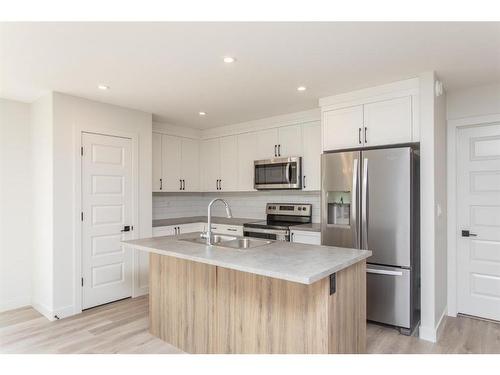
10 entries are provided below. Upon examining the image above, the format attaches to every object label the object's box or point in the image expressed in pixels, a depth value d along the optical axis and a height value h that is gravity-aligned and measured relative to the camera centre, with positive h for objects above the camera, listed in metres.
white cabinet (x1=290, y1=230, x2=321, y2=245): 3.72 -0.57
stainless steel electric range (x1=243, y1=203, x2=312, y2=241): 4.01 -0.46
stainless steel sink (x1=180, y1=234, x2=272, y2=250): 2.78 -0.46
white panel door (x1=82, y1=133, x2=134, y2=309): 3.56 -0.32
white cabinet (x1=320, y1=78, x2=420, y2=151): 2.94 +0.70
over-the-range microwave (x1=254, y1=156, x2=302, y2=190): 4.18 +0.20
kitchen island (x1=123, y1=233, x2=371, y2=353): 1.96 -0.76
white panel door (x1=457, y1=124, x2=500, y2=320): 3.25 -0.33
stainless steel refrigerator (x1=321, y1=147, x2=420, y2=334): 2.85 -0.33
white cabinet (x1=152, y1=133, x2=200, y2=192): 4.67 +0.39
